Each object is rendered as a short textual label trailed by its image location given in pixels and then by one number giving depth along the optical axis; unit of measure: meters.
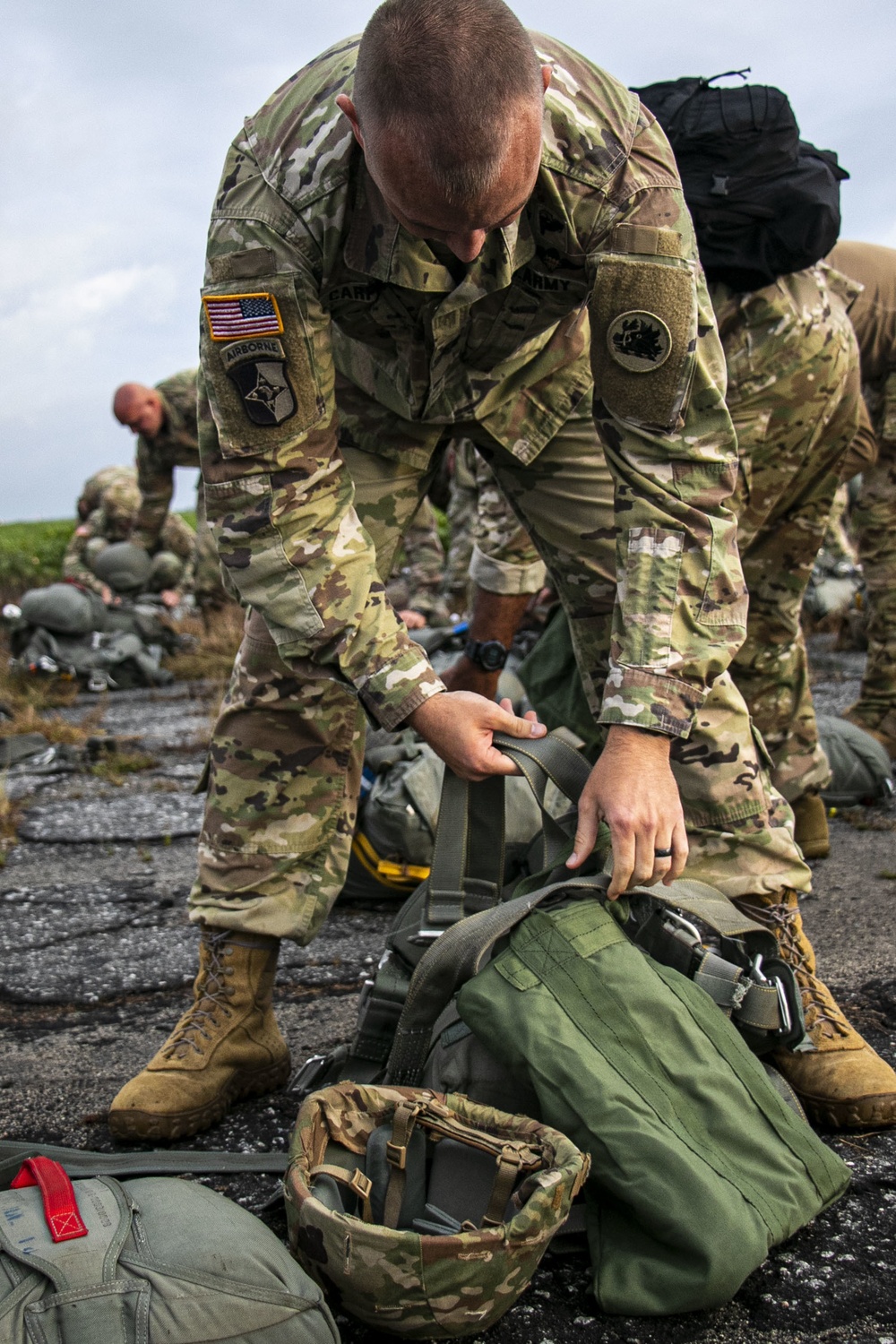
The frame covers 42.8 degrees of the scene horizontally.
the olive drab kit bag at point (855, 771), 3.95
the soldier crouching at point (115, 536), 12.20
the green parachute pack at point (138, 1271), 1.16
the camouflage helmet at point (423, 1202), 1.27
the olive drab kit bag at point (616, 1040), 1.41
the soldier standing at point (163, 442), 7.74
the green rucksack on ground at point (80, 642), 8.03
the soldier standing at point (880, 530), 4.32
